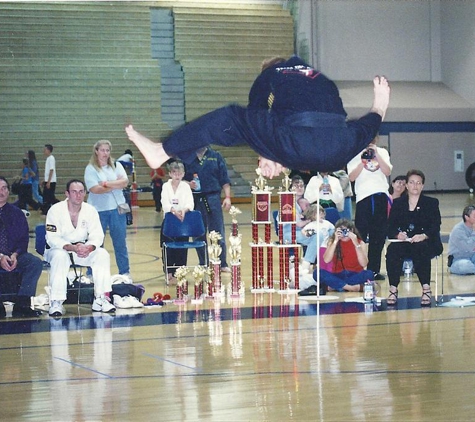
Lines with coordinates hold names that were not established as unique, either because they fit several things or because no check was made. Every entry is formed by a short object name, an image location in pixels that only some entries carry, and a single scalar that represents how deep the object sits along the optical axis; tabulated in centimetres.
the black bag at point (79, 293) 902
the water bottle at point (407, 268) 1077
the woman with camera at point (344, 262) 942
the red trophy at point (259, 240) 975
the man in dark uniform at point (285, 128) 494
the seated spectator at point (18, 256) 855
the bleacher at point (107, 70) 2294
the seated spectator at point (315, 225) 1034
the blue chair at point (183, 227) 1025
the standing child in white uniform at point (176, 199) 1024
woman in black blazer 877
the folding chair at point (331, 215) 1082
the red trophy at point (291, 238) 969
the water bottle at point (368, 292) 899
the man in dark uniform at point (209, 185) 1076
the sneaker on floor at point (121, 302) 886
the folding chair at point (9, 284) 868
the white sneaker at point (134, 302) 888
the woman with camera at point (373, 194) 1001
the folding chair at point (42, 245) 907
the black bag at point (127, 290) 905
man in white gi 848
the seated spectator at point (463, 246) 1070
